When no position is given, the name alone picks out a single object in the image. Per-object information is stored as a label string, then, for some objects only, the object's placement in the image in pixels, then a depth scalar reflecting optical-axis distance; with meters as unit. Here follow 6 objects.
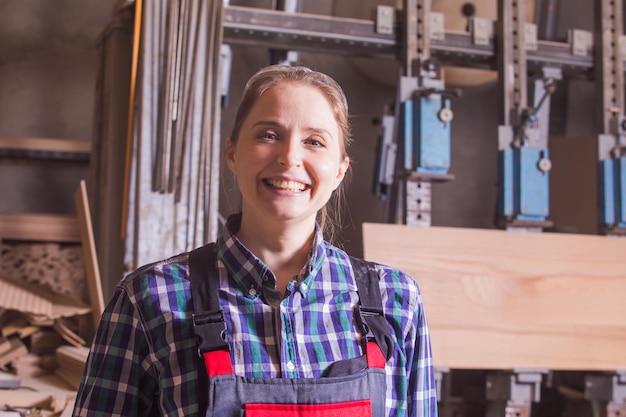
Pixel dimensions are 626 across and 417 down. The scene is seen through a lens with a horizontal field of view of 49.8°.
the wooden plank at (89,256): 2.78
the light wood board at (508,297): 2.80
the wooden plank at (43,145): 3.53
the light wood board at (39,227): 2.96
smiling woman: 1.06
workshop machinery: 3.01
